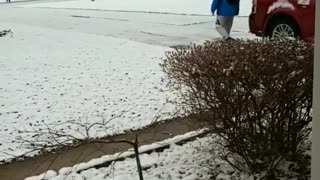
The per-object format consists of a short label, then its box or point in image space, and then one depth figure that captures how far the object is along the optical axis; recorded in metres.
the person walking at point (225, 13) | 11.59
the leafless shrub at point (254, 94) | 3.90
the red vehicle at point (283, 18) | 9.97
